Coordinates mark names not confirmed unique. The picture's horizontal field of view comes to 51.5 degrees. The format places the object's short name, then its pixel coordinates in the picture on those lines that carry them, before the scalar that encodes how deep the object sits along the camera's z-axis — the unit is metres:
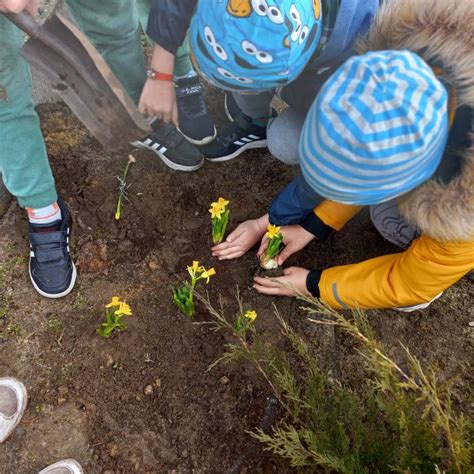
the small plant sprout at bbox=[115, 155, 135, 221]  2.38
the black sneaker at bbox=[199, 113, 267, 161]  2.67
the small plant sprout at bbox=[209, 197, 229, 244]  2.07
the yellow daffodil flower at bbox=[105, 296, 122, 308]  1.89
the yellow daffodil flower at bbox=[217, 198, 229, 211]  2.06
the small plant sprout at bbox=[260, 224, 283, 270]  2.03
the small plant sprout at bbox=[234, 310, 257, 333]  1.88
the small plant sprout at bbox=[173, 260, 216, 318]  1.99
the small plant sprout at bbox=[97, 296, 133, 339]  1.89
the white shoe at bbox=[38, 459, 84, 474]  1.84
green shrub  1.30
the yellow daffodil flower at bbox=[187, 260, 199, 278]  1.97
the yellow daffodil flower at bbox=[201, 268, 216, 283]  1.98
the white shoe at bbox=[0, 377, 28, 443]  1.91
